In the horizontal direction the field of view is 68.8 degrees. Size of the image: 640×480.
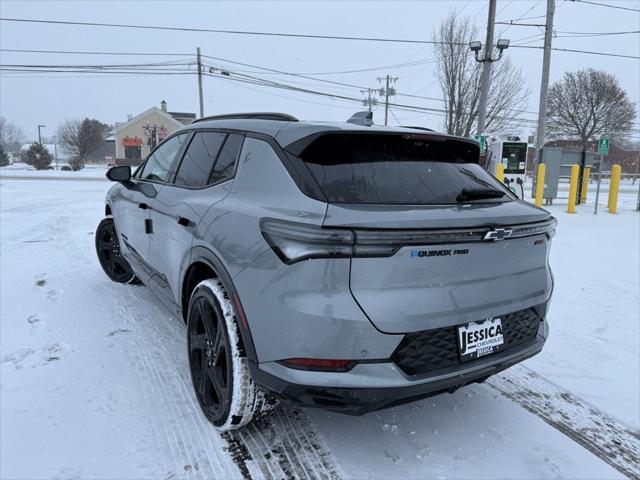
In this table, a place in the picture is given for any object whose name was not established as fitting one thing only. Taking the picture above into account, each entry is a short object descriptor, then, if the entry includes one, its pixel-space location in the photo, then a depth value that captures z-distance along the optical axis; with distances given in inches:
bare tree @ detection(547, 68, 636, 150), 1552.7
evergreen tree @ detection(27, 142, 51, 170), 1829.5
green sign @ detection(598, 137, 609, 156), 505.8
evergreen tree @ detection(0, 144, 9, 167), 1987.7
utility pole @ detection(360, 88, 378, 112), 1772.9
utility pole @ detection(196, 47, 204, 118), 1378.0
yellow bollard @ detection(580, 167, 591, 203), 595.2
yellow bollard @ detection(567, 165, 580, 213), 524.7
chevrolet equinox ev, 75.5
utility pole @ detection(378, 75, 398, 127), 1985.7
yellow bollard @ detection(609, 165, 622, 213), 526.9
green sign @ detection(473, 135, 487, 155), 572.0
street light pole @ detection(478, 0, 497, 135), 674.8
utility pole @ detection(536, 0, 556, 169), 691.6
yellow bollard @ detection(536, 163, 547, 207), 542.3
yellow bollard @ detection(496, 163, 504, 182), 547.8
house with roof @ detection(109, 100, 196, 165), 2144.4
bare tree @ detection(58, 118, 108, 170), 2062.0
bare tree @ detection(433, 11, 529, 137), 919.7
